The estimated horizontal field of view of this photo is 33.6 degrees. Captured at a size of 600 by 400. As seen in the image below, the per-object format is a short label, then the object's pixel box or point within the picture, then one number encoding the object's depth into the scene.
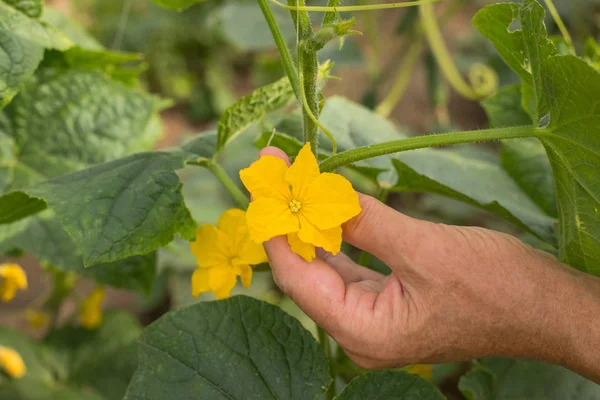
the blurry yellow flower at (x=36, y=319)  0.96
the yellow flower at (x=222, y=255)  0.54
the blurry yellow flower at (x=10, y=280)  0.73
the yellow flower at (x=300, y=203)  0.47
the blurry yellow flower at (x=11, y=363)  0.76
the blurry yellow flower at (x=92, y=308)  0.85
